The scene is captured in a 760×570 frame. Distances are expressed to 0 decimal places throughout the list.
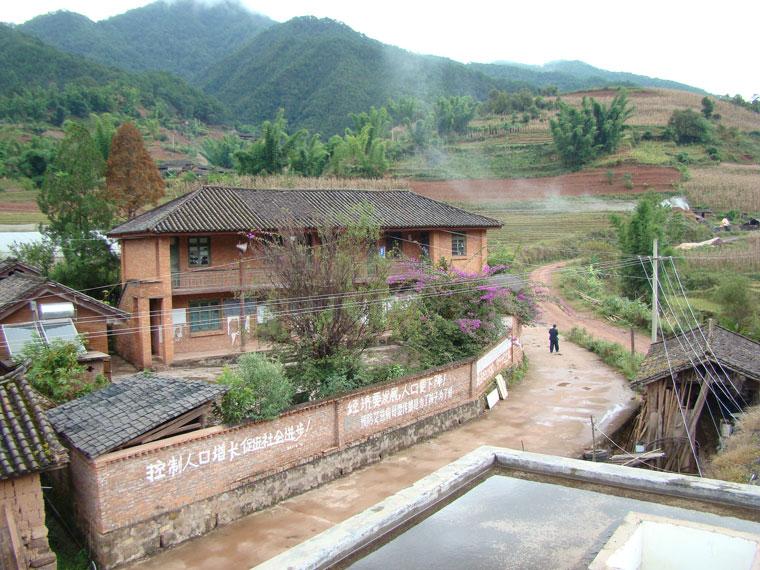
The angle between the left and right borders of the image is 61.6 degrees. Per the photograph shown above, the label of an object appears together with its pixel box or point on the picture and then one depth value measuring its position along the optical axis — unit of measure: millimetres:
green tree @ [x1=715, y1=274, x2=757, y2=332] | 27891
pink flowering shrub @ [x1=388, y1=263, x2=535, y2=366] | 17859
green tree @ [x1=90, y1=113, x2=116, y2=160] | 37781
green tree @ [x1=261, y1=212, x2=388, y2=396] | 14750
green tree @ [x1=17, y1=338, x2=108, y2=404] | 12328
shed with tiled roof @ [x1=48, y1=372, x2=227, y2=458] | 9883
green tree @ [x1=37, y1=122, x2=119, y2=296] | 23125
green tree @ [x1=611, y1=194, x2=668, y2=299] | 32719
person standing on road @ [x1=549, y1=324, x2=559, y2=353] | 25500
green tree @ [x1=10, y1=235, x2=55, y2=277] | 23359
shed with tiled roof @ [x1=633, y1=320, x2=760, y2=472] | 13773
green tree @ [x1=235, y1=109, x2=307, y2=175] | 42219
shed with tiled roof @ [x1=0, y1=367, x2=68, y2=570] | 8430
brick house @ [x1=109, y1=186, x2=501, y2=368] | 20750
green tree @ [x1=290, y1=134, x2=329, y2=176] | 43897
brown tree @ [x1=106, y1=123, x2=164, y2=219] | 26828
